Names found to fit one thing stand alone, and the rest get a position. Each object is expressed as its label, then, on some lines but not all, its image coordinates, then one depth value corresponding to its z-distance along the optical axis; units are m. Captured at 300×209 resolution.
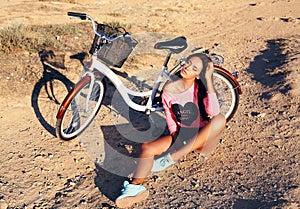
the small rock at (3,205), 3.49
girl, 3.65
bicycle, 3.85
